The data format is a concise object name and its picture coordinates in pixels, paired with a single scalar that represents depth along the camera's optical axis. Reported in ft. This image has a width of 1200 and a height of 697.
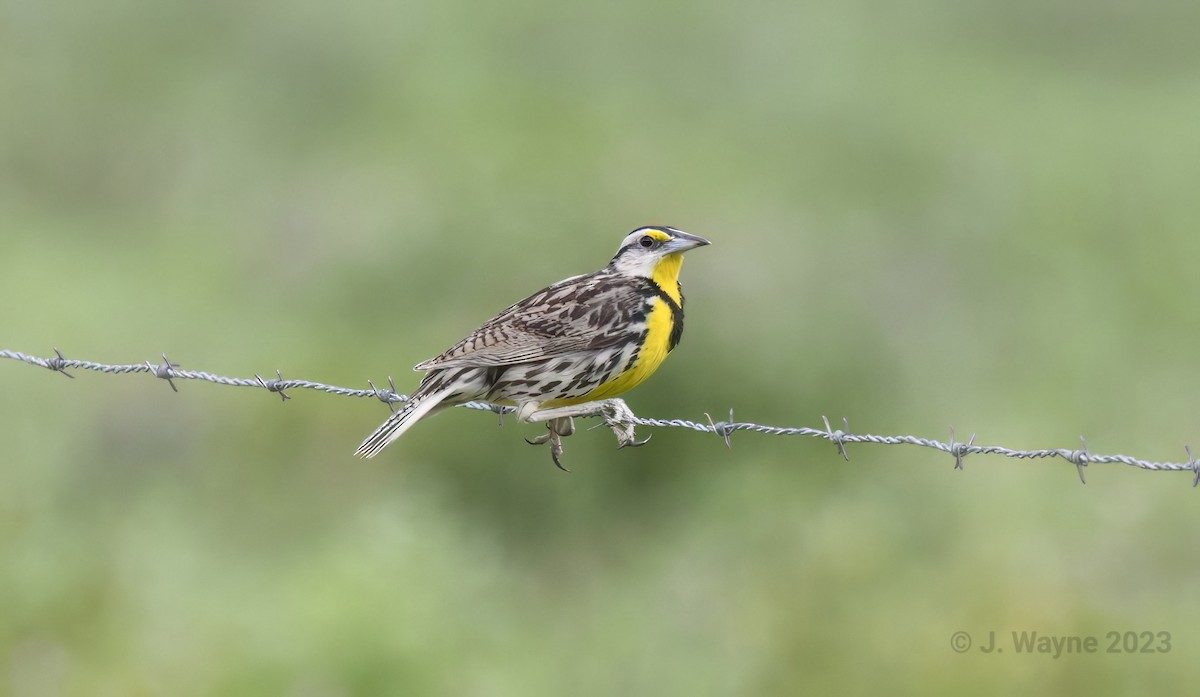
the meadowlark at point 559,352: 41.68
